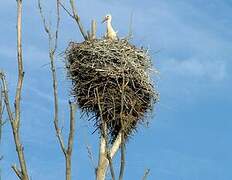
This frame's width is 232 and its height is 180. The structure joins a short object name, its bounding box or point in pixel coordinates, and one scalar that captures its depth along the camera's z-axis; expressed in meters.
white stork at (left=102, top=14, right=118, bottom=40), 15.37
